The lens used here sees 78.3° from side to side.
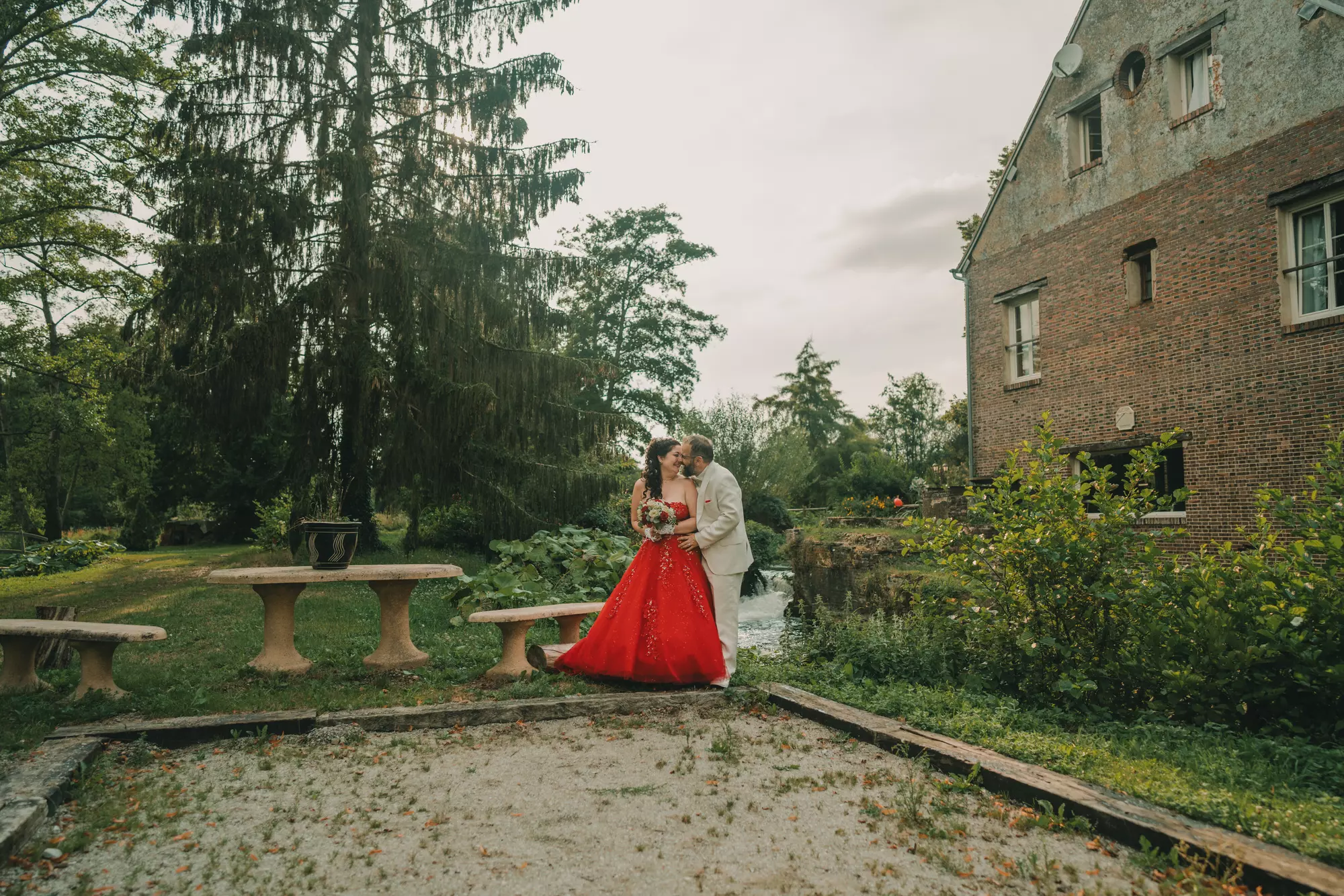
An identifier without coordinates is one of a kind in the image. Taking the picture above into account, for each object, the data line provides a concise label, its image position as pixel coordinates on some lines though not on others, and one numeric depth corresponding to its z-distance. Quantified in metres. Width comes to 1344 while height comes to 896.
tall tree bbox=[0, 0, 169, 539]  15.05
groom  6.42
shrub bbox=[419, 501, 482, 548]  19.70
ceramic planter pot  6.79
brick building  11.70
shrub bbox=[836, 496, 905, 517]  25.39
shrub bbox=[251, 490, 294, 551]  18.67
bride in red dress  6.25
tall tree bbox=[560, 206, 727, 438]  36.09
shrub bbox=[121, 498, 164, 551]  27.27
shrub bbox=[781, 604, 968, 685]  6.61
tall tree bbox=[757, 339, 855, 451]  58.09
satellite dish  15.59
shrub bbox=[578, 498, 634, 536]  20.08
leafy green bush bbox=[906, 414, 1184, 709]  5.49
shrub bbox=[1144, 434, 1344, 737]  4.59
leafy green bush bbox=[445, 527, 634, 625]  10.36
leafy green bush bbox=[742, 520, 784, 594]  26.58
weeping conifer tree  14.41
